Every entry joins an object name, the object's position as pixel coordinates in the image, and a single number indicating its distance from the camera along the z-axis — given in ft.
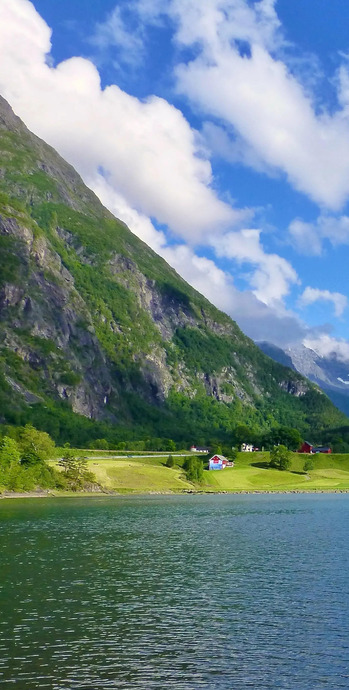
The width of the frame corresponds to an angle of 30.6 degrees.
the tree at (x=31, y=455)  624.59
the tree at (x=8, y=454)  600.39
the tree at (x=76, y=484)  652.07
